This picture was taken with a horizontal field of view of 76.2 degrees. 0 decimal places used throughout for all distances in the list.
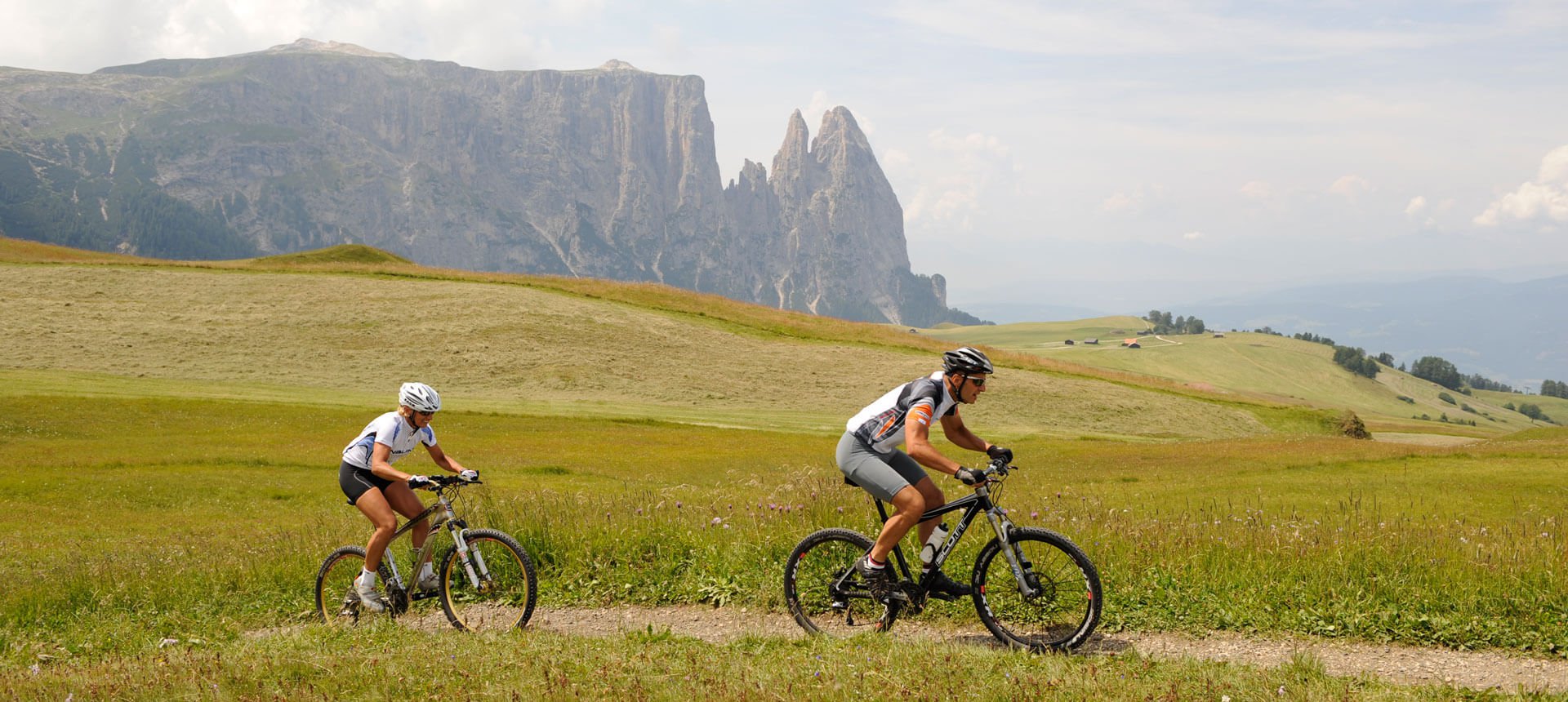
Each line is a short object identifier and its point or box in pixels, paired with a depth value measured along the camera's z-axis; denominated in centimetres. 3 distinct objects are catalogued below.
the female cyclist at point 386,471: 1149
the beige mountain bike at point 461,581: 1163
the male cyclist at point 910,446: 971
